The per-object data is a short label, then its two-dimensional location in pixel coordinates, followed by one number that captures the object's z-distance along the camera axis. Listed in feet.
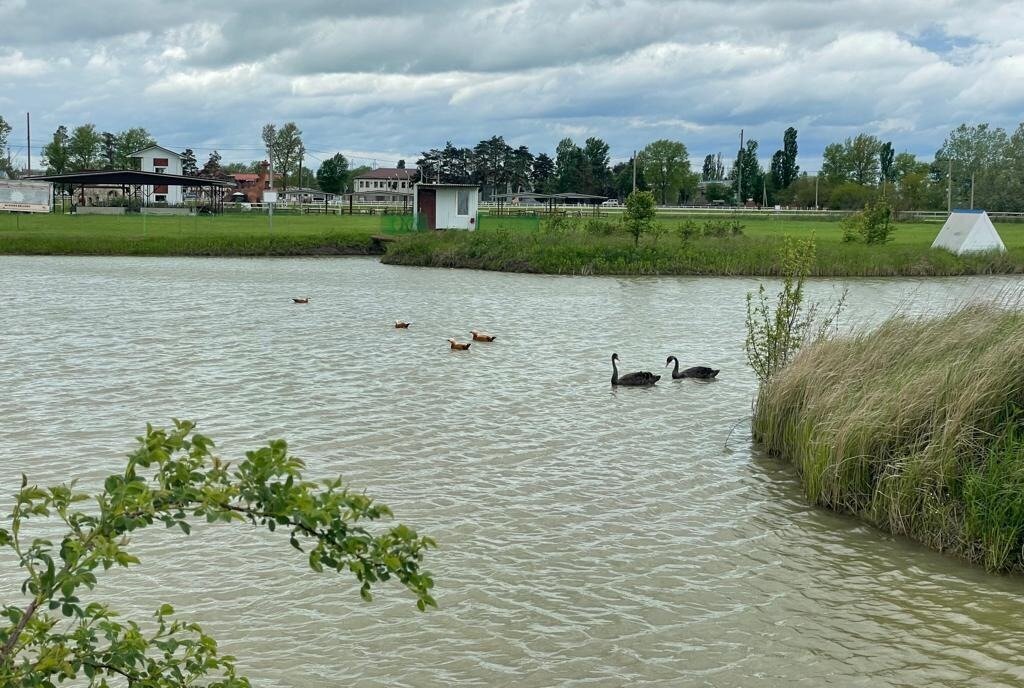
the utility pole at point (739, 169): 419.82
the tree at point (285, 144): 474.90
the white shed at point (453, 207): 181.27
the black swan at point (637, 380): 56.49
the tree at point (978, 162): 384.68
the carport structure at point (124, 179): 244.83
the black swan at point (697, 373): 59.11
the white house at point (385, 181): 552.82
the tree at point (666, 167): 467.52
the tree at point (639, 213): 143.43
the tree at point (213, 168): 482.90
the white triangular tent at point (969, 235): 151.12
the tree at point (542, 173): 510.99
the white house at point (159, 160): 387.34
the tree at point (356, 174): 544.91
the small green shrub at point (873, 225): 163.63
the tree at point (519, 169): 492.54
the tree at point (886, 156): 547.08
